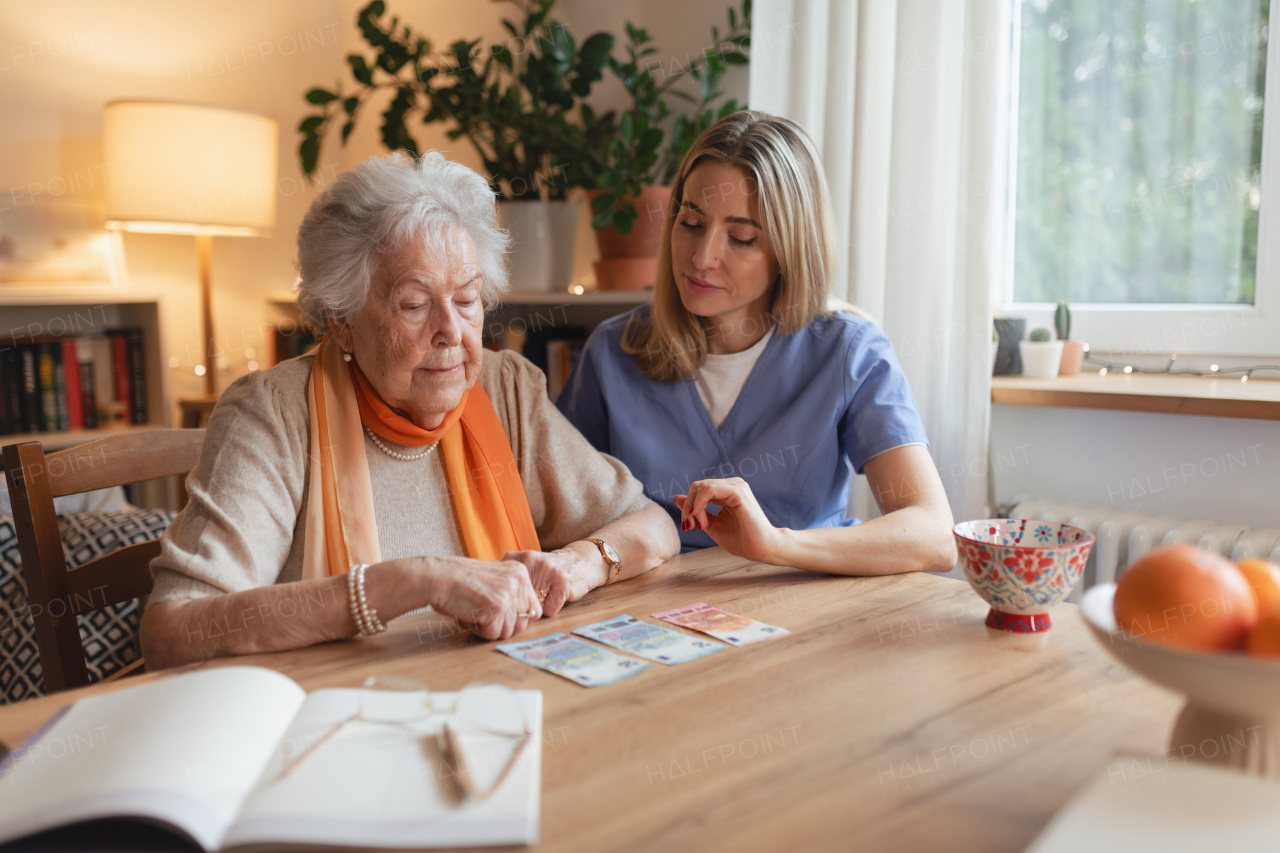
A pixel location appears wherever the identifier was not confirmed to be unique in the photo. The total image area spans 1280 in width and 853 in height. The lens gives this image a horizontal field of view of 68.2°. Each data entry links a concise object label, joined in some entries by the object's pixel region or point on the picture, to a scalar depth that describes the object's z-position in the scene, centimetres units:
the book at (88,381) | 306
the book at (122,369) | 313
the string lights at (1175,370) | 190
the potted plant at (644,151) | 239
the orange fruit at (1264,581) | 68
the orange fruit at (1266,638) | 64
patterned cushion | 174
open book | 66
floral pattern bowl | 105
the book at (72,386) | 301
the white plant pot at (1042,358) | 203
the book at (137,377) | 316
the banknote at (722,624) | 107
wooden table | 70
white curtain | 194
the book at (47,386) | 295
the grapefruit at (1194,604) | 67
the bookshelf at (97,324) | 299
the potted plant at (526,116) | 253
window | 189
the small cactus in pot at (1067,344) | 206
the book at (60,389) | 298
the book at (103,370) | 310
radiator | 165
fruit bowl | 62
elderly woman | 108
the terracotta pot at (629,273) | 256
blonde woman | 164
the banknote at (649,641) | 102
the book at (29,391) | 292
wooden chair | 135
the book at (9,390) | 288
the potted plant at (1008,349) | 212
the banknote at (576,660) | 96
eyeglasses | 74
